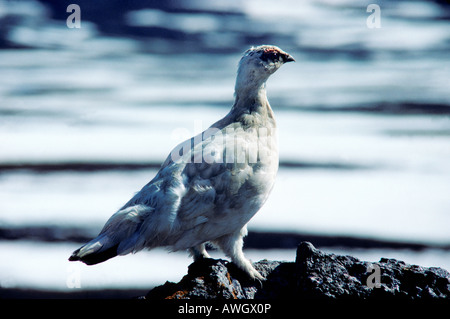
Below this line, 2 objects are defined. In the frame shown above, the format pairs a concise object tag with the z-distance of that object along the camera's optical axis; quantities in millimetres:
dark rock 4496
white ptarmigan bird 4551
